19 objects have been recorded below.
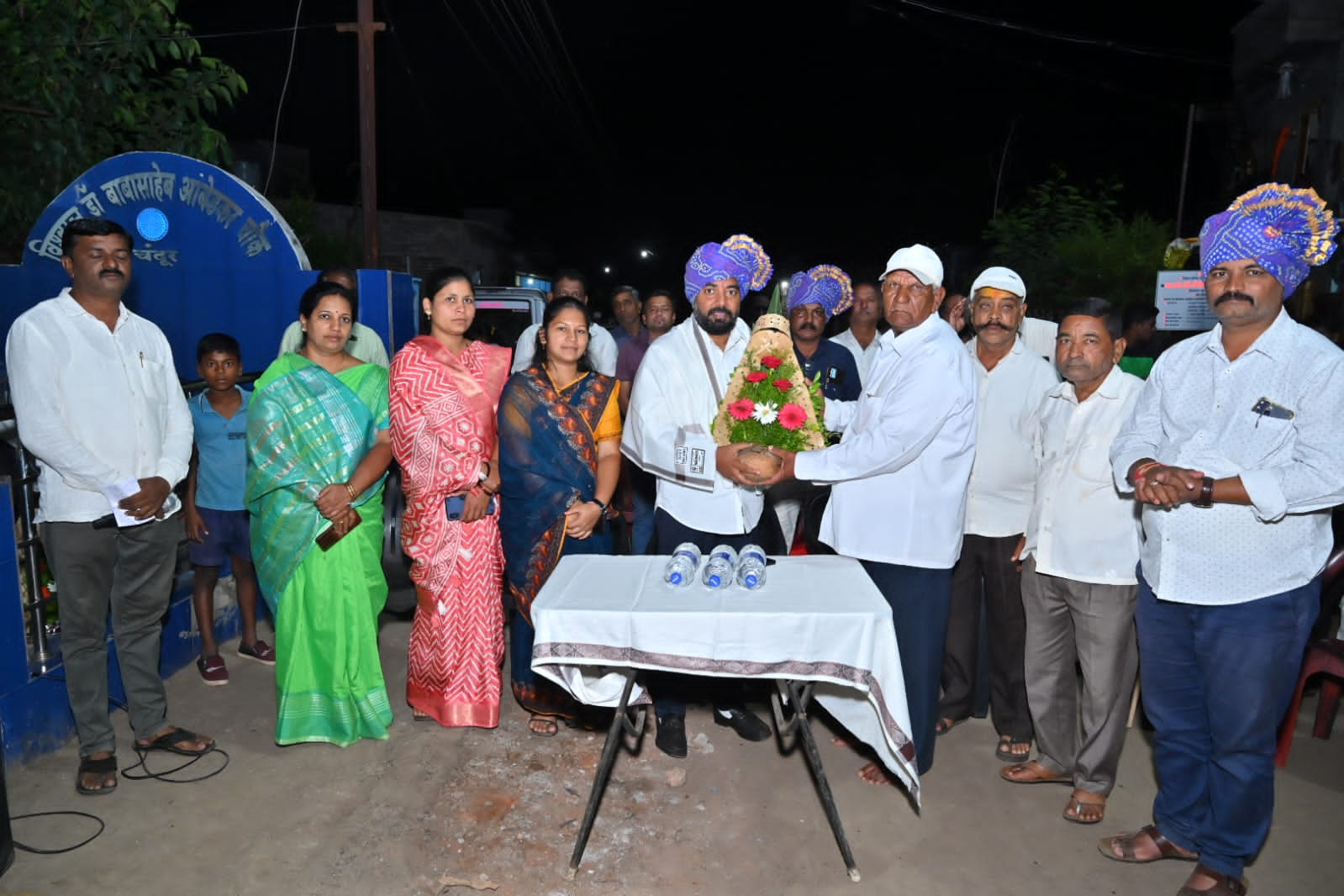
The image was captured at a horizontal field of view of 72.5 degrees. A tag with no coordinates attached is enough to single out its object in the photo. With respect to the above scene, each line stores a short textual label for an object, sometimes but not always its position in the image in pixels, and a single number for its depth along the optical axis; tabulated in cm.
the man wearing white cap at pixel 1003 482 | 396
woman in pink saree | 408
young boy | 485
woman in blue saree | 404
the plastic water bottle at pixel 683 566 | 308
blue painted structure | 617
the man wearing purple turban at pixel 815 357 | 514
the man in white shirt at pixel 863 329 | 597
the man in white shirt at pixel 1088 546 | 347
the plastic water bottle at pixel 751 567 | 305
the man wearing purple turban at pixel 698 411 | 388
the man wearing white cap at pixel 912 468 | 349
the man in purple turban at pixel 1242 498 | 279
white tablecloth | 283
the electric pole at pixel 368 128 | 1167
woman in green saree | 402
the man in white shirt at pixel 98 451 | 349
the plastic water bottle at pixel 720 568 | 305
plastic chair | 403
